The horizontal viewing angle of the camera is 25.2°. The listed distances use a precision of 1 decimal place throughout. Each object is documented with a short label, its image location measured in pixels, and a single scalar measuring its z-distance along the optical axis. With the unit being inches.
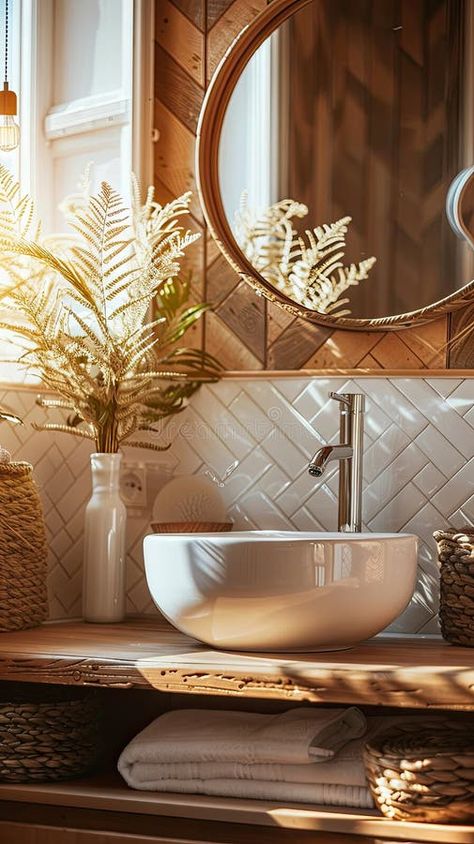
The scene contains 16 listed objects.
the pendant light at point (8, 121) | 79.7
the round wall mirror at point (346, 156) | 77.9
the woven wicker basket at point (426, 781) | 56.1
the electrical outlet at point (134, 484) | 83.4
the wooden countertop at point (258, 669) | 56.1
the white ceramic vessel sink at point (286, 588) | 59.6
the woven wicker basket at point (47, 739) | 64.2
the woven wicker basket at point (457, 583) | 65.7
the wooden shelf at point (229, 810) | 55.9
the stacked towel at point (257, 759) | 60.7
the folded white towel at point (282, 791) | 59.8
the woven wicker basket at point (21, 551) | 70.1
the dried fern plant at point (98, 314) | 74.8
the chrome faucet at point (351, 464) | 74.3
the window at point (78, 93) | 86.0
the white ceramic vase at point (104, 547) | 76.2
